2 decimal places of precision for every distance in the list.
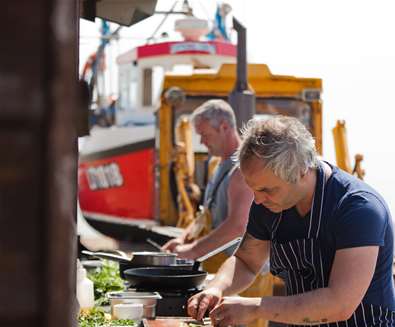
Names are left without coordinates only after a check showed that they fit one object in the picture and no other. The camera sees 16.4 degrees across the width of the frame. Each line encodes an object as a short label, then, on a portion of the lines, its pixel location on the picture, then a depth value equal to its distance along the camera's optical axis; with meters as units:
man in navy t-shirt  4.87
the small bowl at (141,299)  5.97
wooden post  1.29
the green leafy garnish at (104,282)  7.43
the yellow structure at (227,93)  20.33
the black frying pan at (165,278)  6.52
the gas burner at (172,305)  6.30
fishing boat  23.72
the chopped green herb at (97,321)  5.67
